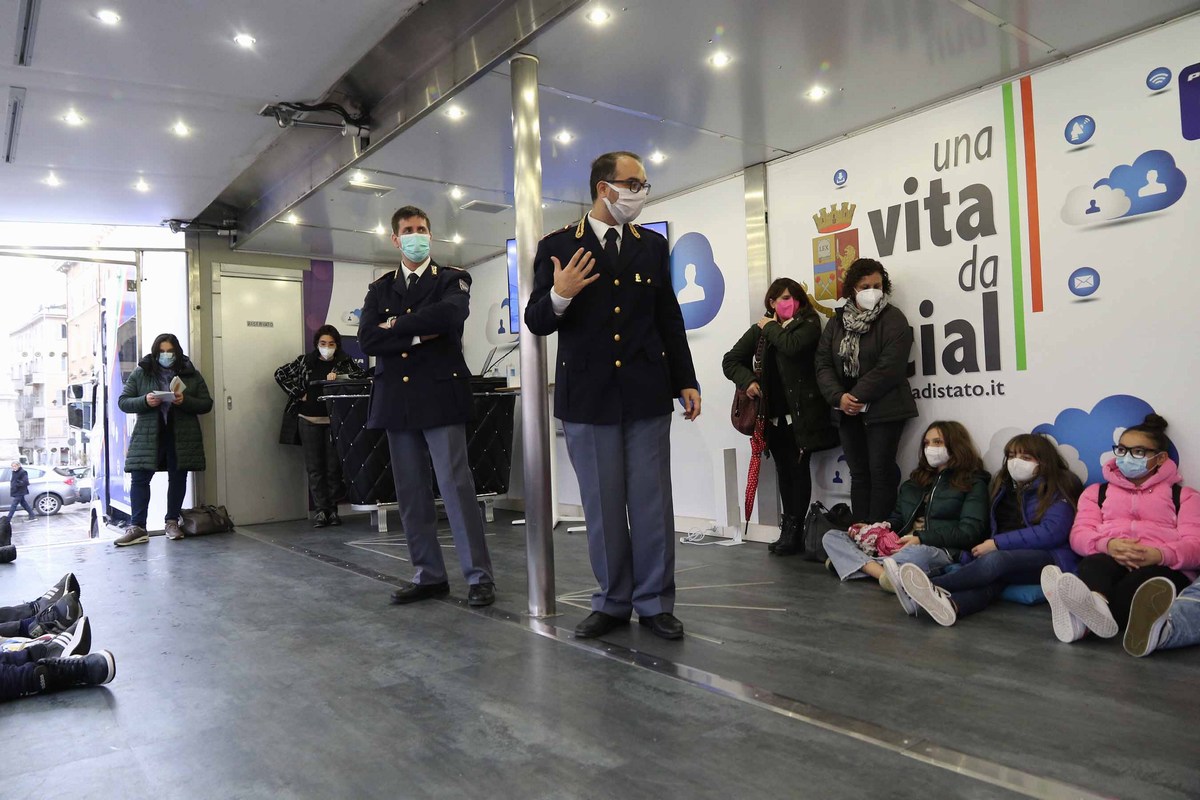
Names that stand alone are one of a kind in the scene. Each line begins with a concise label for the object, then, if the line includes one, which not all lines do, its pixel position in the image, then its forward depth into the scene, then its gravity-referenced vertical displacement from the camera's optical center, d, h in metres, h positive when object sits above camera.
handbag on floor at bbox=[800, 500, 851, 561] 4.36 -0.61
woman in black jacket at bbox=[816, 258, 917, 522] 4.25 +0.18
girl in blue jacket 3.02 -0.56
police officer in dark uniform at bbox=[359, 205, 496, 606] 3.45 +0.14
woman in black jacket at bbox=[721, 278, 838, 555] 4.65 +0.14
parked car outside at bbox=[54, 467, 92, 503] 7.12 -0.36
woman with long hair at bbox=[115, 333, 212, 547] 6.34 +0.12
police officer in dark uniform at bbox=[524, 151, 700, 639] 2.81 +0.10
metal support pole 3.21 +0.08
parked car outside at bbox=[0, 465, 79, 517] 6.40 -0.42
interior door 7.36 +0.35
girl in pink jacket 2.68 -0.51
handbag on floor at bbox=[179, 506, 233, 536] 6.54 -0.72
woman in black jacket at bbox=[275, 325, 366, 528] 7.11 +0.21
